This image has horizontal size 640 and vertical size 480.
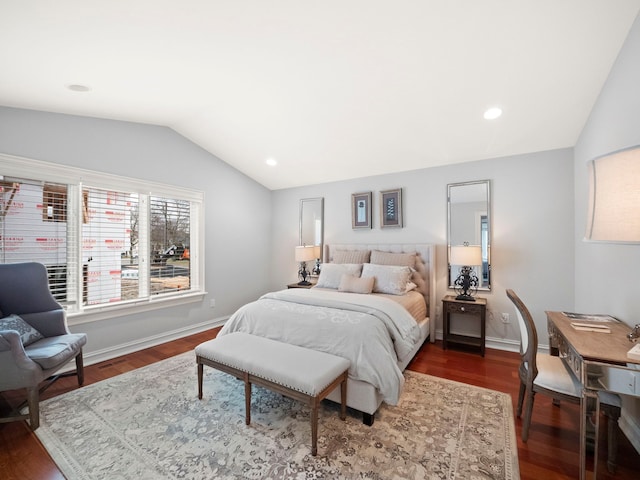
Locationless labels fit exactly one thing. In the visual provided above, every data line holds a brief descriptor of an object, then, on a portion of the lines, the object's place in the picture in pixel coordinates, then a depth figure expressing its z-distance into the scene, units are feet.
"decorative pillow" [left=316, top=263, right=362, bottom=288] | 12.46
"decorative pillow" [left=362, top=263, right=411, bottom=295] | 11.00
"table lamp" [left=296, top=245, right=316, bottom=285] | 14.69
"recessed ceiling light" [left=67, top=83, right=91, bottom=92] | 7.72
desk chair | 5.18
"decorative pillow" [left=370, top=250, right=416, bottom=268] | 12.19
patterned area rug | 5.27
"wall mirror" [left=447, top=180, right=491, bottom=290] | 11.47
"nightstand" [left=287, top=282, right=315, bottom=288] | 14.71
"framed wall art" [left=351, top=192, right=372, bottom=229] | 14.19
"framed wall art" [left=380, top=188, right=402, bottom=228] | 13.35
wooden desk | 4.22
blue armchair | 6.25
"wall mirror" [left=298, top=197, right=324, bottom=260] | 15.76
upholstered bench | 5.70
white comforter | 6.63
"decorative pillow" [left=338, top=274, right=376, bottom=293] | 11.14
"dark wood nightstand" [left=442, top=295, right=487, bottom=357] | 10.46
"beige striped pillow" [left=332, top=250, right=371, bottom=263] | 13.46
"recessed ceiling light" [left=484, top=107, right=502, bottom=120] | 8.83
